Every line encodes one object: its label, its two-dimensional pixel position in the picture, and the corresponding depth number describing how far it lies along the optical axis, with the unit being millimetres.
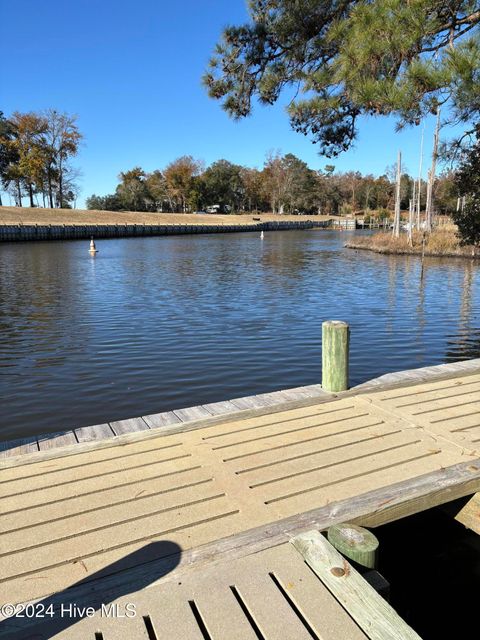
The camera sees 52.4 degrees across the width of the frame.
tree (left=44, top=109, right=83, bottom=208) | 63312
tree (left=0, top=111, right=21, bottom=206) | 60156
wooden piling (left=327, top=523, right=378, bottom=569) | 2830
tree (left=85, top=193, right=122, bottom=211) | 80250
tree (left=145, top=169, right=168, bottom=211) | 85562
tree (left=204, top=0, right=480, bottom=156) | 5910
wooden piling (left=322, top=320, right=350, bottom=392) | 5270
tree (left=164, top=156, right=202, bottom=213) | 84125
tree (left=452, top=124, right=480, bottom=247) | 9422
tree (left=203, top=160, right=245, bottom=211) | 88188
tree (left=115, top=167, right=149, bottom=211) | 81875
